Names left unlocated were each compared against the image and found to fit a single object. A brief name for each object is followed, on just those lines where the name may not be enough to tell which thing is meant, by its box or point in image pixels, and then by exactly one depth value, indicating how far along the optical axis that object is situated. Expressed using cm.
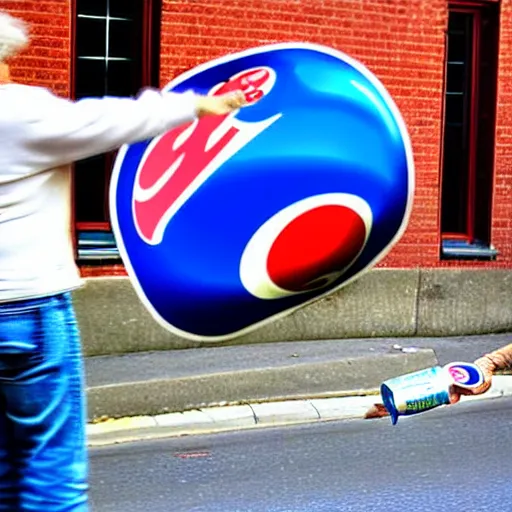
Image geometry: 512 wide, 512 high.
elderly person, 285
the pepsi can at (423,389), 306
